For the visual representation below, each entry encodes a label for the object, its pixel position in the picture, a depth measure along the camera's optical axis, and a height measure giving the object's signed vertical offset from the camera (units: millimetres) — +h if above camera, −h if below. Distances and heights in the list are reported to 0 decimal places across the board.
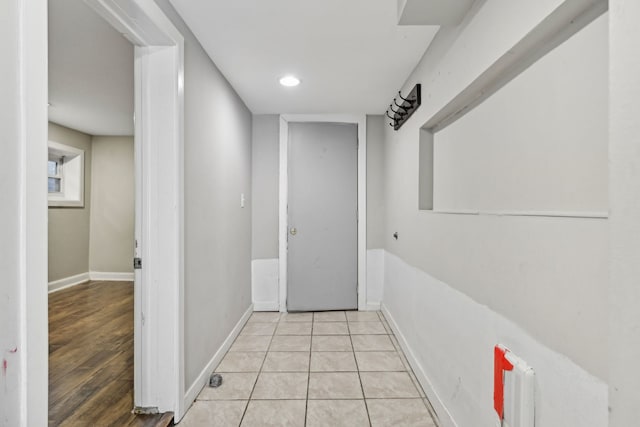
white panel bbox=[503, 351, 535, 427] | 1108 -610
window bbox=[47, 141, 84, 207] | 4938 +498
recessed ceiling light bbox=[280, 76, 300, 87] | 2768 +1079
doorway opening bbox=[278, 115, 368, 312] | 3854 +156
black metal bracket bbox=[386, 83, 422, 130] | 2374 +818
